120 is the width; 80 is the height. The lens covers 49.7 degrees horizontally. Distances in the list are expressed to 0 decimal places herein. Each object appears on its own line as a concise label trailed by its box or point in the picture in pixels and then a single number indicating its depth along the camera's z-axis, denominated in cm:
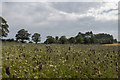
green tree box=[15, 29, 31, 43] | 5577
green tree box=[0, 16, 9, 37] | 4151
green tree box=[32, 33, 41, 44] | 6530
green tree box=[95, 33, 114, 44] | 7664
